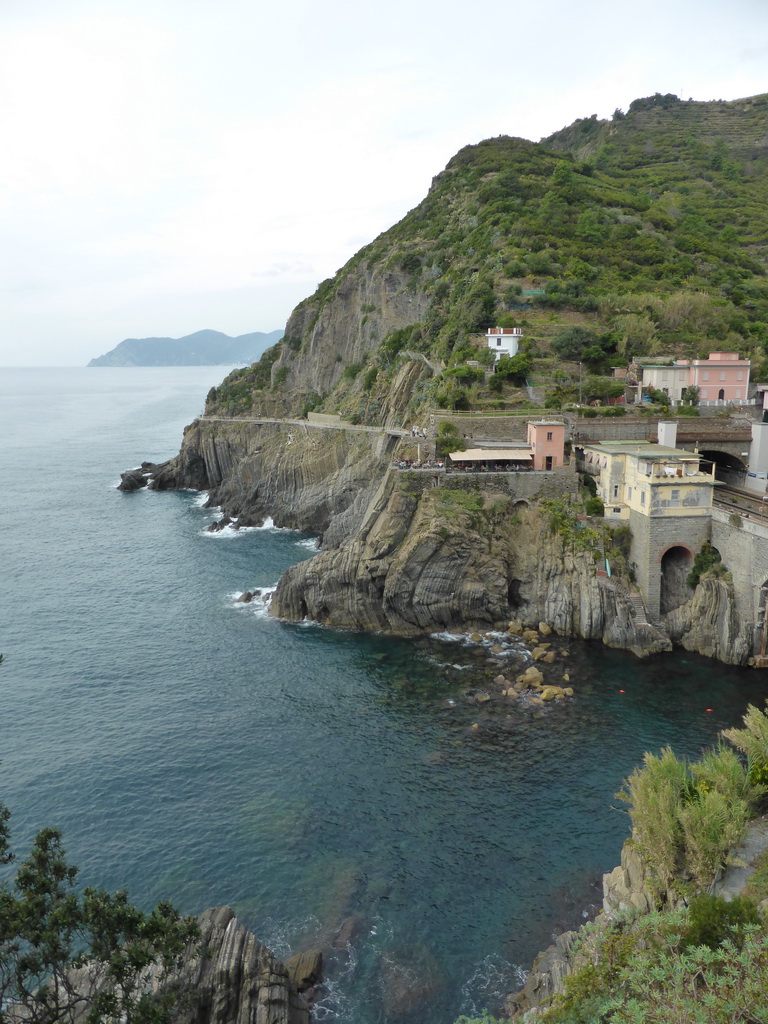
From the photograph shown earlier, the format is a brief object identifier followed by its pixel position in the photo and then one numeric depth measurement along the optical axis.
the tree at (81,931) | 16.00
